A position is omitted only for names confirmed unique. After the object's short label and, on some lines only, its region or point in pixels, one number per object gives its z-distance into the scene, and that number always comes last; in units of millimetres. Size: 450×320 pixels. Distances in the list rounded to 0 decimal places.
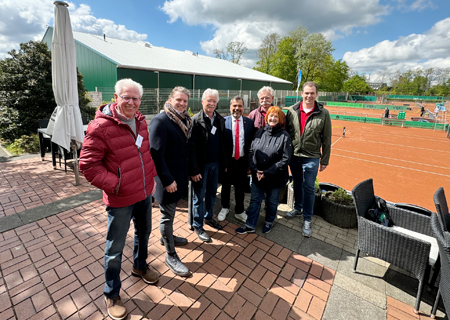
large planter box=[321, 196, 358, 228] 3494
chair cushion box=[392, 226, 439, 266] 2162
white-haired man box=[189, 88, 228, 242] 2900
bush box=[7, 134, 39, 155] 7114
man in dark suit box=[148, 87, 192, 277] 2307
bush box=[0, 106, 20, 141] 8340
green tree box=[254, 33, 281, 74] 49000
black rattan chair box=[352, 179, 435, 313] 2137
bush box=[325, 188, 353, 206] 3607
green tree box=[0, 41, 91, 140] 8742
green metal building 14906
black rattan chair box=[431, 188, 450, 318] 1751
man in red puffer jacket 1706
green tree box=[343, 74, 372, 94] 71875
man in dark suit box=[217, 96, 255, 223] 3314
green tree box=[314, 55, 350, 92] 47162
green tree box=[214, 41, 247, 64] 48188
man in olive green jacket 3191
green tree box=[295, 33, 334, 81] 43156
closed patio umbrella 4051
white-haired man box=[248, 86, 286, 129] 3449
